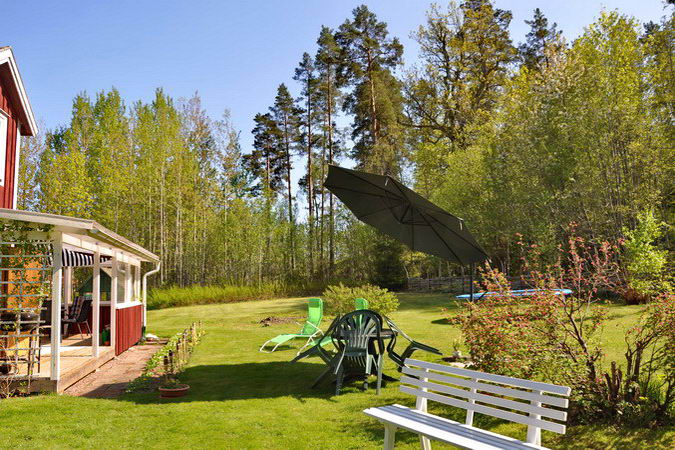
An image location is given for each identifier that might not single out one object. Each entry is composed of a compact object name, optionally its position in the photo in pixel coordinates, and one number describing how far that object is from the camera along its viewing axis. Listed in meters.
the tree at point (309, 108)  26.81
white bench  2.62
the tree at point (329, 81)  25.62
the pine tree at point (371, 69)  24.67
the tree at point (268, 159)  29.85
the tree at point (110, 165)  19.95
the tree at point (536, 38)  27.69
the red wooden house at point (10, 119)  8.23
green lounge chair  8.80
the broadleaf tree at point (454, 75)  23.34
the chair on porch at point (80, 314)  9.05
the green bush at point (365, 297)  10.17
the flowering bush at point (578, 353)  3.81
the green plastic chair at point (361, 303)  8.34
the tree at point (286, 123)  29.48
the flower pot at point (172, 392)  5.50
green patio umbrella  6.13
